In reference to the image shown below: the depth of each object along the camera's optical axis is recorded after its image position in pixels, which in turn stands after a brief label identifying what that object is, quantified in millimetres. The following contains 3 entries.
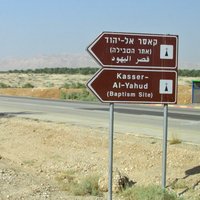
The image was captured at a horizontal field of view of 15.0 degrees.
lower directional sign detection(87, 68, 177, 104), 11164
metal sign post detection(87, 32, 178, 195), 11148
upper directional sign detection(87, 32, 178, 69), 11120
